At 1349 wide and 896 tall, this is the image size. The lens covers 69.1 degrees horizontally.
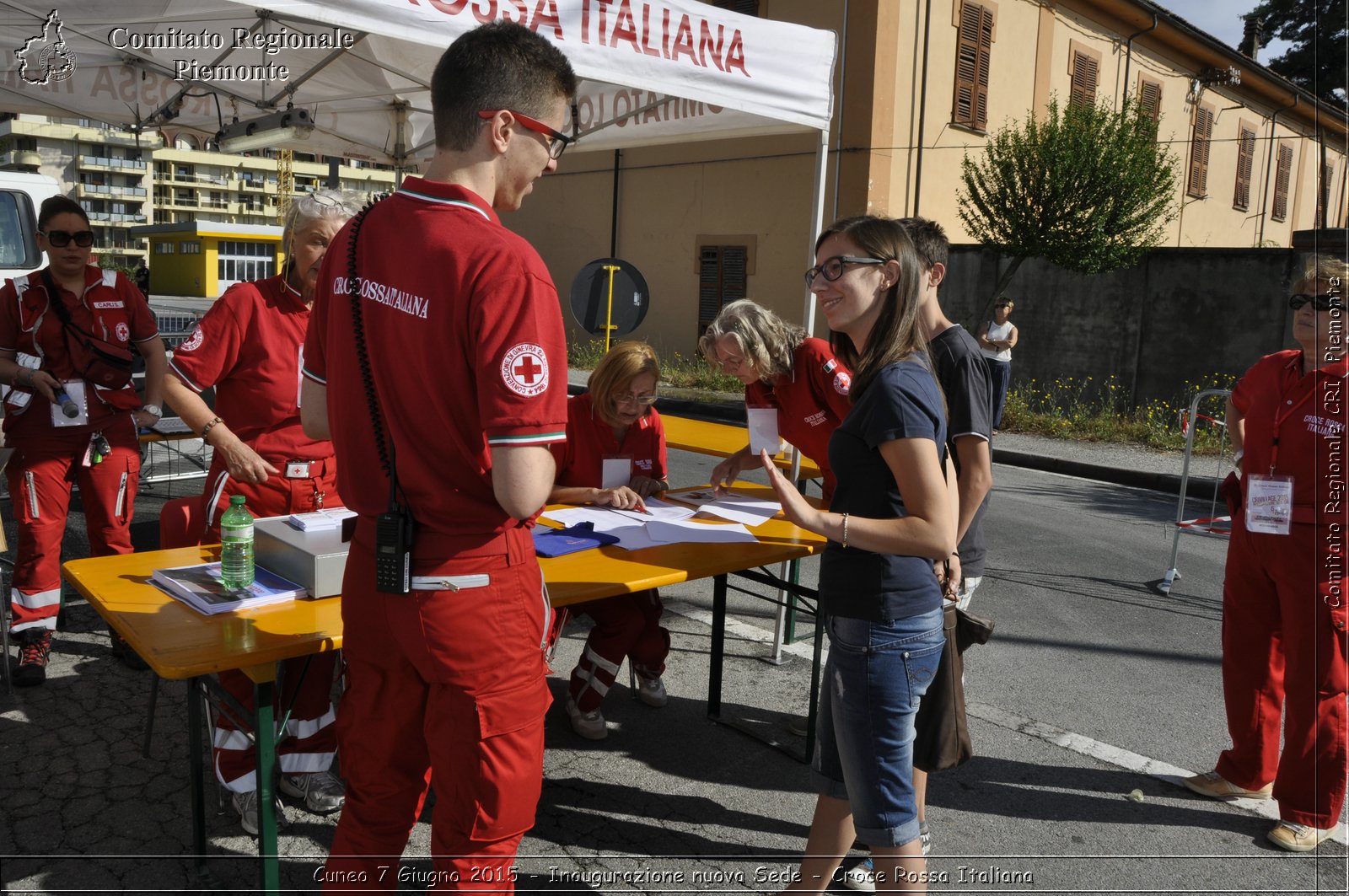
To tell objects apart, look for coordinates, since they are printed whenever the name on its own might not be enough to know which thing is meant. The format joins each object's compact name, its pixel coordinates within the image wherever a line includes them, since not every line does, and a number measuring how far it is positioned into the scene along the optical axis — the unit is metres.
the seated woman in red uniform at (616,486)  3.59
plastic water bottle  2.46
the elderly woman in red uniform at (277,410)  3.03
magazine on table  2.39
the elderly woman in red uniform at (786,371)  3.59
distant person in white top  12.86
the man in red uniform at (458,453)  1.62
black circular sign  7.84
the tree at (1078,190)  13.59
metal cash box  2.47
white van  6.82
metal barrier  5.76
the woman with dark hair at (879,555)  2.04
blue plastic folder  3.06
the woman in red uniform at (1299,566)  2.90
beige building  15.85
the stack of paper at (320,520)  2.58
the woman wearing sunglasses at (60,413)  3.95
